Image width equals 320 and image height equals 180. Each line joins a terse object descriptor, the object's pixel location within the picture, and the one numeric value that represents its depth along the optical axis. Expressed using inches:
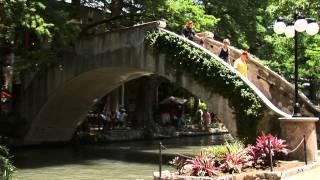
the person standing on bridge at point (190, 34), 1038.8
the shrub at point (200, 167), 570.6
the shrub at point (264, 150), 636.7
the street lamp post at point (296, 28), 711.7
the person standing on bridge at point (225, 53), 940.6
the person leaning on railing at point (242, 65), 887.7
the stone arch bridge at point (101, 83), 920.9
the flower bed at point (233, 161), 574.2
